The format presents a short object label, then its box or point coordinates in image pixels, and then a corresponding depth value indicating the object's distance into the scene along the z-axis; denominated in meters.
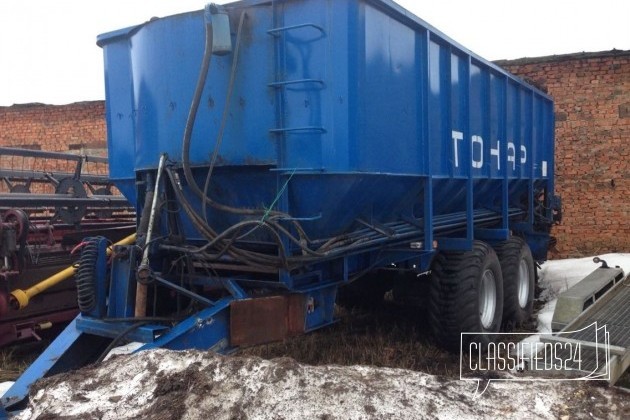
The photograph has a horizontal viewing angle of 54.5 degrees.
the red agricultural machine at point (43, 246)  5.35
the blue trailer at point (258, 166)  3.93
